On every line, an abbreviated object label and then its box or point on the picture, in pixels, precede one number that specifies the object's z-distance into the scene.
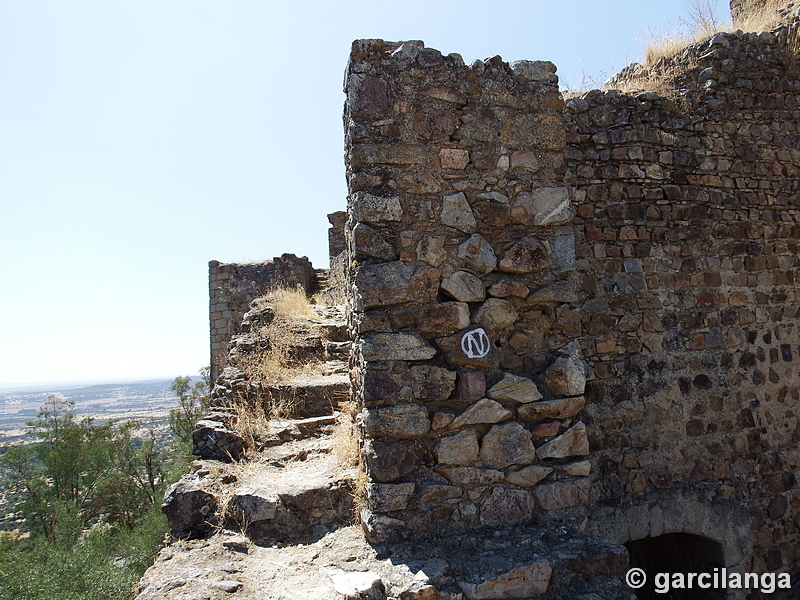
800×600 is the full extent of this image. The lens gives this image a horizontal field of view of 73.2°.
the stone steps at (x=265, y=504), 3.17
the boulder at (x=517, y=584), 2.46
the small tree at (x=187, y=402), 20.00
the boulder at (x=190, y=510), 3.20
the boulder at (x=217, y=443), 4.14
